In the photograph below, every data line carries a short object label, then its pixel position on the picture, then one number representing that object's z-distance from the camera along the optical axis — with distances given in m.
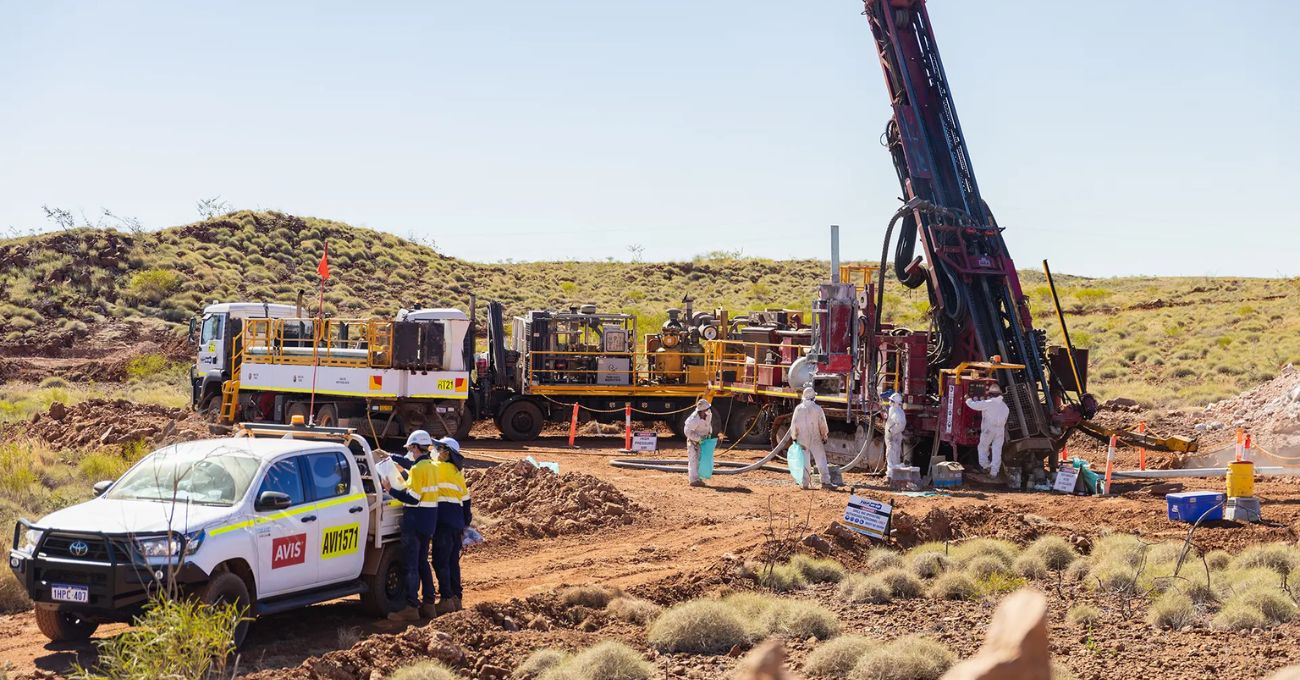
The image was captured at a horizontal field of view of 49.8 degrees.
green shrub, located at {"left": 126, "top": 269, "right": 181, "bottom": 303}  55.25
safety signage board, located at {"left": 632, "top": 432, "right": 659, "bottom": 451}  26.25
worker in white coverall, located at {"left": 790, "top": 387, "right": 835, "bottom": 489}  20.36
